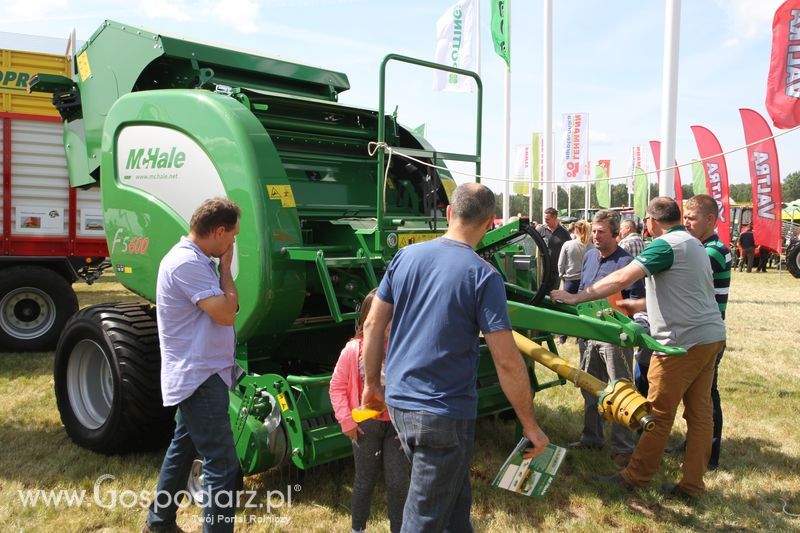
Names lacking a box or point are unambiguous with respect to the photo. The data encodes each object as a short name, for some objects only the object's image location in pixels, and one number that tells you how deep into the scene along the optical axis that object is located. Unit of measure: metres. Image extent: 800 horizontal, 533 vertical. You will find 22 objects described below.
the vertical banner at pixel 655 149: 25.48
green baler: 3.54
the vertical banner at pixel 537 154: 23.53
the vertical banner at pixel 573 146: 20.88
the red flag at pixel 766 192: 16.19
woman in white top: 7.64
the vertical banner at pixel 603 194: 33.62
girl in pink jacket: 2.88
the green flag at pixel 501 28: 12.81
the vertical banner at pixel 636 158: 35.78
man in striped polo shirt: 4.25
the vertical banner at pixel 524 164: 29.84
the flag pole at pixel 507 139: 13.91
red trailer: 7.48
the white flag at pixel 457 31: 14.83
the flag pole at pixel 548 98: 11.70
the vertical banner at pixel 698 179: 19.88
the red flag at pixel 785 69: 8.90
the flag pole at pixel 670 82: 7.95
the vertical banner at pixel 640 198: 24.41
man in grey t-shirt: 3.75
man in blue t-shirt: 2.27
